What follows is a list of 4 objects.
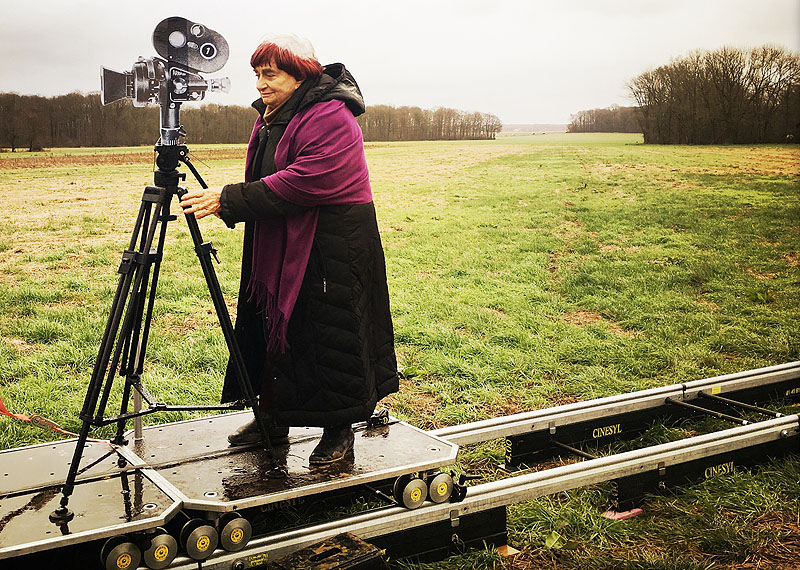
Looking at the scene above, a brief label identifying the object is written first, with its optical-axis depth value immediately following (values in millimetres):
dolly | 2330
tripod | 2510
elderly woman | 2662
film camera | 2545
